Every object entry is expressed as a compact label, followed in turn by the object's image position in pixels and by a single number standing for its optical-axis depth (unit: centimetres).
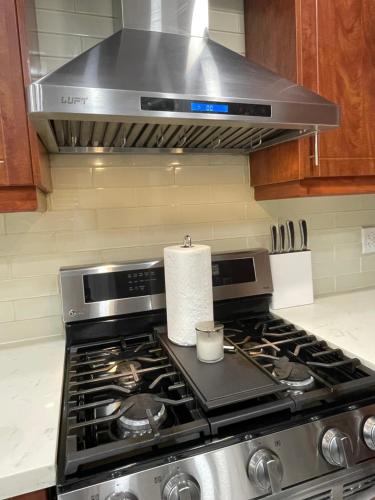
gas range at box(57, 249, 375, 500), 61
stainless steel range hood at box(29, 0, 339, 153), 72
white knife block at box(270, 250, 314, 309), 131
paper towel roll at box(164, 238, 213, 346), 96
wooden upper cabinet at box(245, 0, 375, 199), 102
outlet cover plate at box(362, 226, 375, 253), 153
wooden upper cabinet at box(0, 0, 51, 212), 76
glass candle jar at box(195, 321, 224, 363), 87
